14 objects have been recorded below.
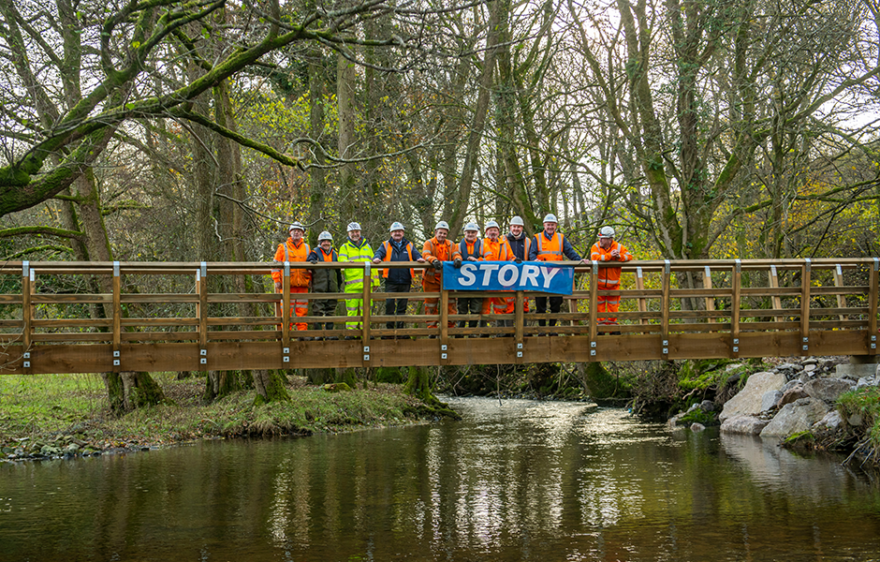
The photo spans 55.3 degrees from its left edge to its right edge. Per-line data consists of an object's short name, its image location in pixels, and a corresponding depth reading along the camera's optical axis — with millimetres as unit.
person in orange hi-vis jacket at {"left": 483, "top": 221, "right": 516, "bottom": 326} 12570
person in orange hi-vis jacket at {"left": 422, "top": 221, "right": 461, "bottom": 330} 12539
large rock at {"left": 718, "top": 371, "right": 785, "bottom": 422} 16719
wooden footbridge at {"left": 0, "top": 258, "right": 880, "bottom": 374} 10672
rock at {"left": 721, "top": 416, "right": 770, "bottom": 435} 15938
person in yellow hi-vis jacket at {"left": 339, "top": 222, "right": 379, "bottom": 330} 12906
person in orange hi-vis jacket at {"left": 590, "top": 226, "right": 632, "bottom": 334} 12856
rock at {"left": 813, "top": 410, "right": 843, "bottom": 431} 13914
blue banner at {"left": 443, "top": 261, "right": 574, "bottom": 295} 11742
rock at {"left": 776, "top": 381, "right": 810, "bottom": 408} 15367
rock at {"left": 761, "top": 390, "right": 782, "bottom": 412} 16281
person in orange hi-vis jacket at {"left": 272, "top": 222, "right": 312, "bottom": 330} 12859
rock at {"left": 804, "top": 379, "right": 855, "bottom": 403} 14820
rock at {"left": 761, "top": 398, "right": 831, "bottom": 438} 14734
